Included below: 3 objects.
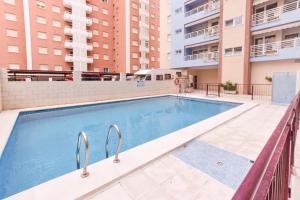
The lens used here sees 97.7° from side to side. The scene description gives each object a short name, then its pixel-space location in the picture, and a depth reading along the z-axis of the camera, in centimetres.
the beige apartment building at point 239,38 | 1098
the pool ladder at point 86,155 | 225
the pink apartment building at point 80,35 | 1744
